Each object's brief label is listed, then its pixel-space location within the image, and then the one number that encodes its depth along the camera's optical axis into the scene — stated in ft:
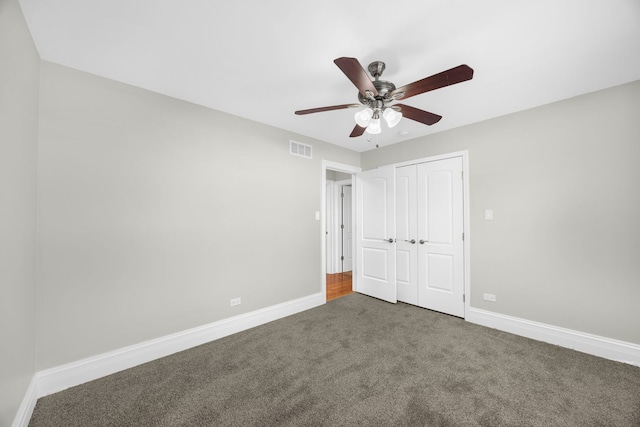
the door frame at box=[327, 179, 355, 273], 18.81
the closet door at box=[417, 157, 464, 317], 10.73
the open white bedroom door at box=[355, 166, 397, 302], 12.87
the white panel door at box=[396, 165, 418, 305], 12.19
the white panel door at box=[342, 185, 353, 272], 19.30
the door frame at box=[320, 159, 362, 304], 12.48
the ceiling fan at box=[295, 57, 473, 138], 4.77
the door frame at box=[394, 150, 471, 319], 10.35
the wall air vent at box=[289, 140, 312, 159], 11.38
